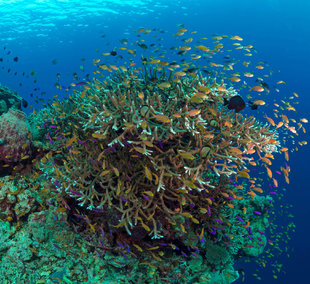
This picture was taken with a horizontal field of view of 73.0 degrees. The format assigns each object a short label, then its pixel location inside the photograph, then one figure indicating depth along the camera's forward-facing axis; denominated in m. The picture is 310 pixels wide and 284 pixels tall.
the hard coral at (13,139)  5.17
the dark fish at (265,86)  6.91
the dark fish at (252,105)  6.03
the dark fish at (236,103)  4.93
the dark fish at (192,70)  5.83
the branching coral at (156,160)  3.99
